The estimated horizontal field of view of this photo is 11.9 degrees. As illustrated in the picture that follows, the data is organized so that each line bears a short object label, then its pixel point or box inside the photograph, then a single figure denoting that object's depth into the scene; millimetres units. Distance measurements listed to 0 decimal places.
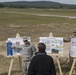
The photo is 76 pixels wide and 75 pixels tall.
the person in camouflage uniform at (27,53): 12148
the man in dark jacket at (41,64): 7871
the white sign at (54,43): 13406
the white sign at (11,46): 13648
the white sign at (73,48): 13349
